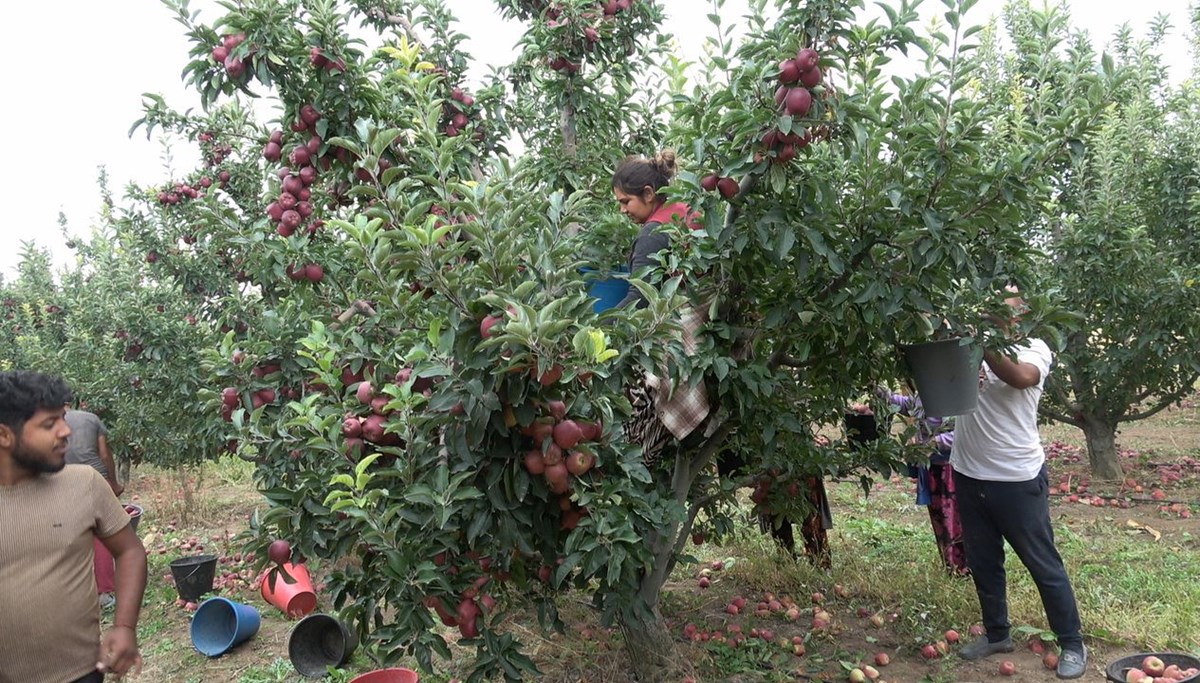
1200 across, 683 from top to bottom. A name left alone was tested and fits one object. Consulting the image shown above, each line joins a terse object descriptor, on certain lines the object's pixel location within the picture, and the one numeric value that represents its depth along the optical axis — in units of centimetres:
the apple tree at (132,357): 670
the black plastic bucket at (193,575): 570
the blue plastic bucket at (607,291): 343
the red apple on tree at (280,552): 276
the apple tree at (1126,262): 643
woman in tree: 333
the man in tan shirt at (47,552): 240
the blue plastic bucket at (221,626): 486
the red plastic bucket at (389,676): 305
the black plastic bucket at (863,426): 439
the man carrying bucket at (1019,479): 362
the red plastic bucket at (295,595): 516
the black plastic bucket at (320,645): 445
